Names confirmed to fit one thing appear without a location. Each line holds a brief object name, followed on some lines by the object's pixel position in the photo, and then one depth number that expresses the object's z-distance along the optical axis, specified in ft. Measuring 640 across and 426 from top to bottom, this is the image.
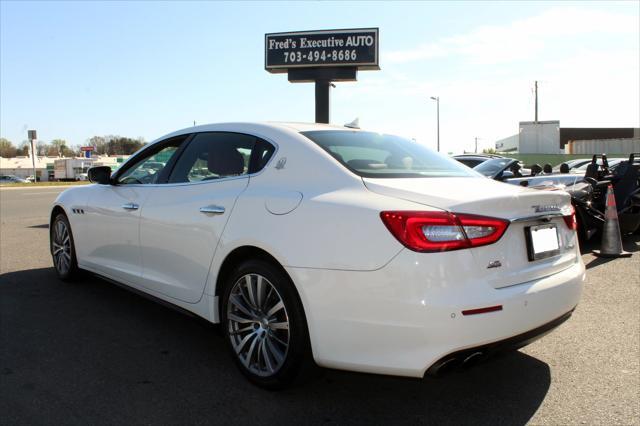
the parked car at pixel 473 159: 36.58
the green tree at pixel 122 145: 464.24
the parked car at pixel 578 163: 88.33
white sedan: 8.21
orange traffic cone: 23.59
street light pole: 181.14
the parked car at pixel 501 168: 31.40
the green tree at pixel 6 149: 454.40
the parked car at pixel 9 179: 217.77
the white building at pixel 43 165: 285.64
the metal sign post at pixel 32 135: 127.95
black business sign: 84.02
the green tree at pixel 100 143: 468.75
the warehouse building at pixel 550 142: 145.18
